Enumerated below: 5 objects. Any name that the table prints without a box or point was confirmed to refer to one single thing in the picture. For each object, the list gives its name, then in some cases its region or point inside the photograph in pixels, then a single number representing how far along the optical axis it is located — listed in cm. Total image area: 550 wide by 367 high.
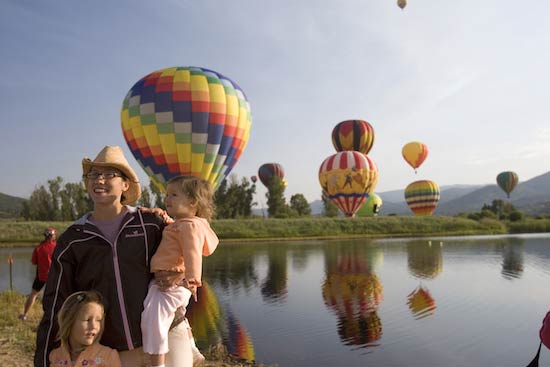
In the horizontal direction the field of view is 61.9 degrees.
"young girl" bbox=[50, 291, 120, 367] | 220
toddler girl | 224
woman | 227
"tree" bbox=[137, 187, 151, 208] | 5678
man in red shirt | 757
